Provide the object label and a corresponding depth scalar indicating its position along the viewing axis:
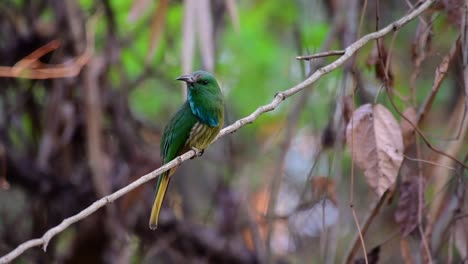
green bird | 6.81
